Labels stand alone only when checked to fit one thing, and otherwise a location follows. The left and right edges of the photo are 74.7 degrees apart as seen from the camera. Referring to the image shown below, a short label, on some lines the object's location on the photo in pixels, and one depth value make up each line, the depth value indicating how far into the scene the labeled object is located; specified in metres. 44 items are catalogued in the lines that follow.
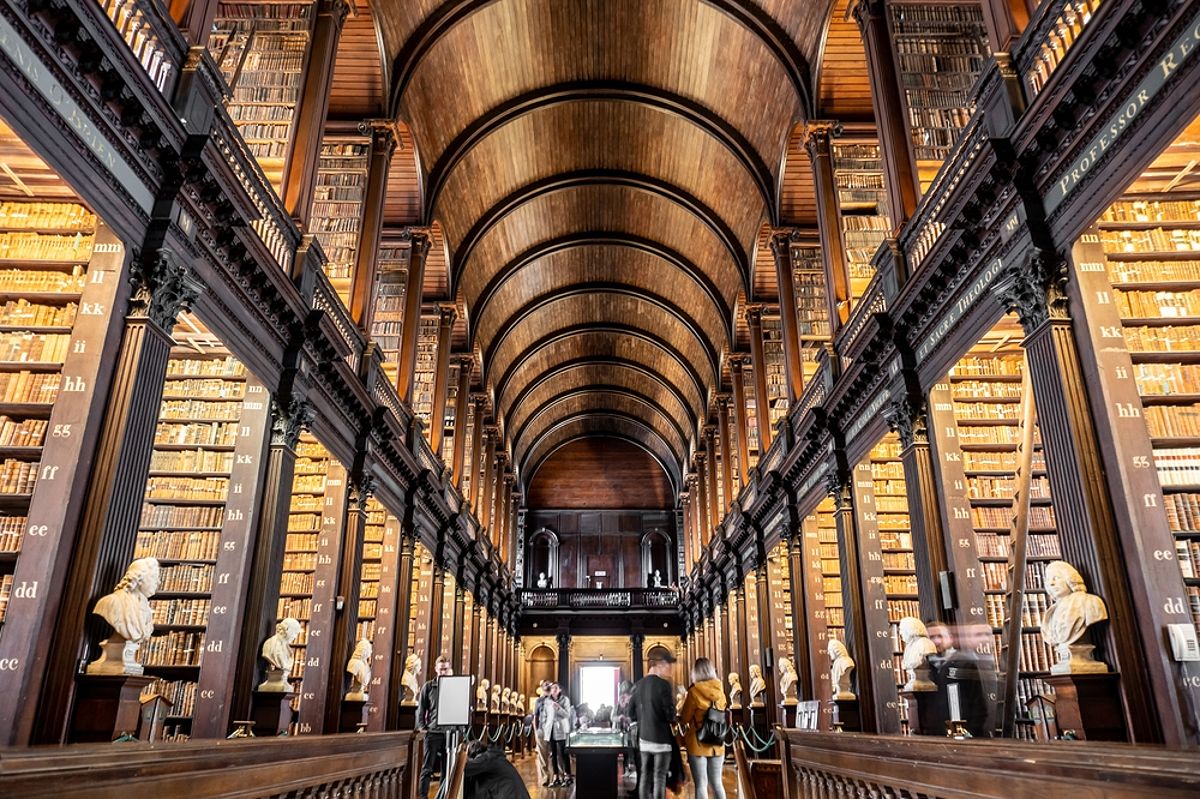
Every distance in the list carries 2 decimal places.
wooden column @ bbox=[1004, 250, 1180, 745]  4.02
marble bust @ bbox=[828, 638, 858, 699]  8.33
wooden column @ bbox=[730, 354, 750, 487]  15.53
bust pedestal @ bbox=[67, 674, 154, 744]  4.23
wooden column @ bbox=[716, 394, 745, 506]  17.39
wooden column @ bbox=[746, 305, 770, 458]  13.67
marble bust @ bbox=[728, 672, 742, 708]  12.98
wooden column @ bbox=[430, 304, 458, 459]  13.09
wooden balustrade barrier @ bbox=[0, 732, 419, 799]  1.85
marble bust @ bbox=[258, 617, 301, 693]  6.41
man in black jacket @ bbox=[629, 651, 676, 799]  5.43
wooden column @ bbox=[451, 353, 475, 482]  15.78
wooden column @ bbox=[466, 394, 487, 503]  17.48
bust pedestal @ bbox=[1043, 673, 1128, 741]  4.13
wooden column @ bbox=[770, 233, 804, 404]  11.59
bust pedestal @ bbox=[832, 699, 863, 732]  8.18
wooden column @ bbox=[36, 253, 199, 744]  4.18
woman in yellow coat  5.24
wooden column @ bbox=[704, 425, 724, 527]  19.41
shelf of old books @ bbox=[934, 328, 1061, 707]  6.50
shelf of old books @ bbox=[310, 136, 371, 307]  9.67
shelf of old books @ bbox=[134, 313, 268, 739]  6.53
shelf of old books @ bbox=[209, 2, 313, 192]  8.06
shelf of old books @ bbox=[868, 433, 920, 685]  8.69
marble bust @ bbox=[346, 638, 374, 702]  8.42
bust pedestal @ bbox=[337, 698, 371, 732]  8.20
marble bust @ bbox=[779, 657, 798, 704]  10.62
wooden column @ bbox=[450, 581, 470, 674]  14.83
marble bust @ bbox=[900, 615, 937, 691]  6.33
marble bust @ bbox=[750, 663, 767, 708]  12.23
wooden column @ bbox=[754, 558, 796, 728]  11.91
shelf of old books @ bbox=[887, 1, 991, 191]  7.80
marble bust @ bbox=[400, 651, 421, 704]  10.26
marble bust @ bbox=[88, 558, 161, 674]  4.35
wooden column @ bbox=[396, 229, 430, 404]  11.32
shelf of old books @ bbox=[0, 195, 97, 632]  5.12
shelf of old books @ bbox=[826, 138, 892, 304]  10.08
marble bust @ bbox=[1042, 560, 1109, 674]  4.25
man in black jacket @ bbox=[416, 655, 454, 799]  8.15
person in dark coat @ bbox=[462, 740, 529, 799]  3.41
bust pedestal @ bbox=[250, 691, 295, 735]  6.33
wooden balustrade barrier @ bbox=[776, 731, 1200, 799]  1.93
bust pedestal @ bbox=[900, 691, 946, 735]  6.34
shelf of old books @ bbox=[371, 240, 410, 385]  11.55
